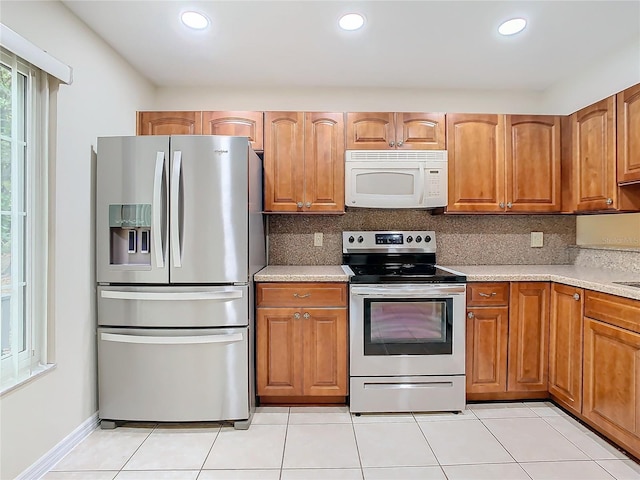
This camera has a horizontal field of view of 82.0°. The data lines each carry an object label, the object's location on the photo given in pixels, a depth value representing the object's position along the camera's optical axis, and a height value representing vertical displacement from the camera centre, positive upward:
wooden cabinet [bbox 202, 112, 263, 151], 2.69 +0.83
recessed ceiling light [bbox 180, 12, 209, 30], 2.05 +1.25
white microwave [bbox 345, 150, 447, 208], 2.67 +0.45
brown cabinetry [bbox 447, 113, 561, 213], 2.73 +0.57
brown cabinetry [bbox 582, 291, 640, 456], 1.82 -0.68
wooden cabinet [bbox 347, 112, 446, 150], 2.71 +0.79
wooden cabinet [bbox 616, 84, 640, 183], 2.11 +0.61
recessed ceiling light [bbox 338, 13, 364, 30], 2.07 +1.24
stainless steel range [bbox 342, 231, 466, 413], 2.36 -0.67
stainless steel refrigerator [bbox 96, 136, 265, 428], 2.14 -0.24
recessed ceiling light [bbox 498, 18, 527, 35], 2.12 +1.25
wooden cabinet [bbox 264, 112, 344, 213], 2.69 +0.58
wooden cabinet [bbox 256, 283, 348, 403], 2.40 -0.64
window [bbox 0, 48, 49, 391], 1.63 +0.10
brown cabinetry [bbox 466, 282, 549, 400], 2.43 -0.65
